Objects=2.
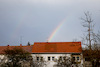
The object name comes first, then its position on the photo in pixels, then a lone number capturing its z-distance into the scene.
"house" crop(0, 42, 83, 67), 38.62
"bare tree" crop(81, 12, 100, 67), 28.36
